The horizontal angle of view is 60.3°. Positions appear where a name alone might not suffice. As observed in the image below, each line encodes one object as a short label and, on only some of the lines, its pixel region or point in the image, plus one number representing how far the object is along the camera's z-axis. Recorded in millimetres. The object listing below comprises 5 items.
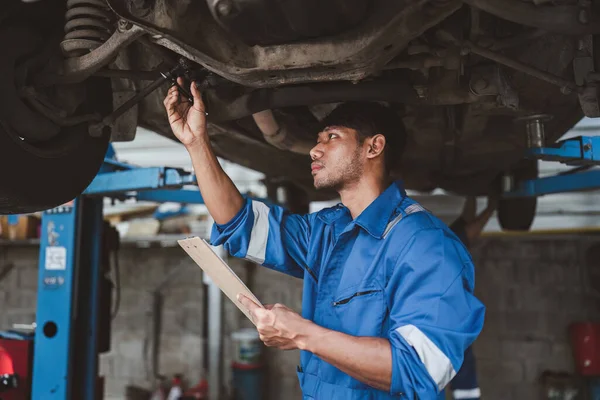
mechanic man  981
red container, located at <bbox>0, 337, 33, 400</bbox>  2096
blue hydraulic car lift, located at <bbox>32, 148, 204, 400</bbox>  2029
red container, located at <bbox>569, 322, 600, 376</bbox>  3457
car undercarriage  1053
